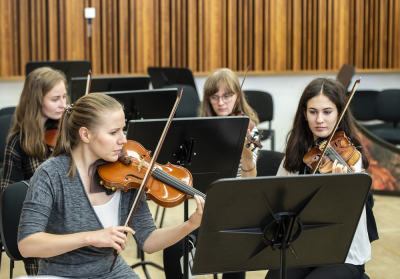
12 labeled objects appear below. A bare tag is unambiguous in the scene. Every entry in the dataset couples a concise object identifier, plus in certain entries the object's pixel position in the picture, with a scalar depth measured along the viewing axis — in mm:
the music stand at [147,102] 5226
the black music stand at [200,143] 3718
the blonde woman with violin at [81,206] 2728
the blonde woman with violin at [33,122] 4283
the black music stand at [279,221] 2452
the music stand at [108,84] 5692
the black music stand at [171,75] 7371
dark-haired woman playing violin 3386
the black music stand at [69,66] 6950
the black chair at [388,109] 8106
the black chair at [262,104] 7640
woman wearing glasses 4901
